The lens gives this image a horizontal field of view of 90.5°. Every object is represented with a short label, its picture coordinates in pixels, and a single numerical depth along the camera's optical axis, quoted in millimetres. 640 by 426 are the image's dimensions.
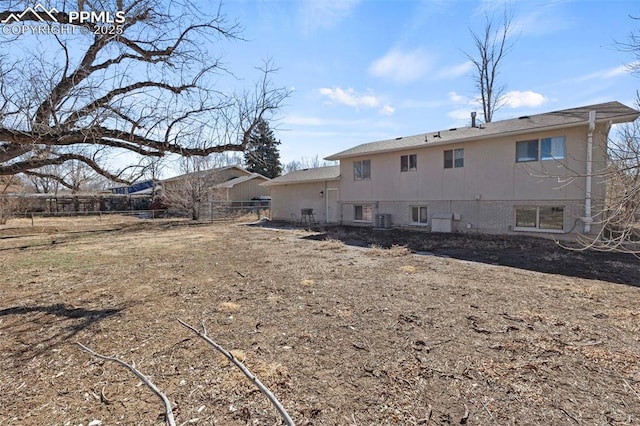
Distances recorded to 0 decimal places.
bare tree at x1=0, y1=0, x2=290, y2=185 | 4121
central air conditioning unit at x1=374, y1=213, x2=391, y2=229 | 15477
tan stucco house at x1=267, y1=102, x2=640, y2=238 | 10453
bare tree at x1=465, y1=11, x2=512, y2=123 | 22109
